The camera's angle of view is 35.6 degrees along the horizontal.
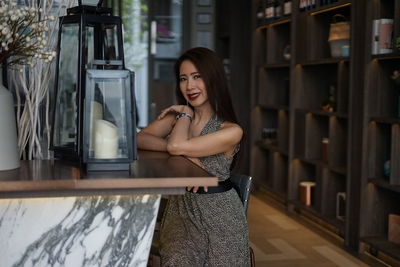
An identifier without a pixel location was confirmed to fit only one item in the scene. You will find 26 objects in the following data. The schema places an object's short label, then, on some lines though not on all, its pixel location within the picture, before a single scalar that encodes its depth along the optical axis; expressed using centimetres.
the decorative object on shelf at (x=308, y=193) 527
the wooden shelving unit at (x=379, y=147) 400
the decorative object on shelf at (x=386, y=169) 404
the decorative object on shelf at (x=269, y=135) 628
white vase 189
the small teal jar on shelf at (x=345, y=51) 449
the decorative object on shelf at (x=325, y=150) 499
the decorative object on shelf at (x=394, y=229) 402
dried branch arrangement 240
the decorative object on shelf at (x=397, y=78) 388
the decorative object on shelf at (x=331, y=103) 491
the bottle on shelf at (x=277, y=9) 569
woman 241
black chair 264
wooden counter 170
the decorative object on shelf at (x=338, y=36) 459
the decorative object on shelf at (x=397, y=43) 371
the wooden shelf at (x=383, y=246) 383
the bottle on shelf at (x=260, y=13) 614
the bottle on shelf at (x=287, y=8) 543
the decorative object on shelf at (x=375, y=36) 396
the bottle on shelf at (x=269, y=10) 584
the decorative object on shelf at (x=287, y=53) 559
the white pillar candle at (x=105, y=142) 186
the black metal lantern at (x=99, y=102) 186
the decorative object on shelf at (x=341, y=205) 471
